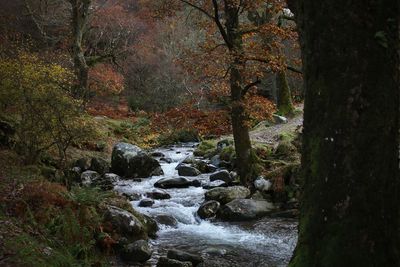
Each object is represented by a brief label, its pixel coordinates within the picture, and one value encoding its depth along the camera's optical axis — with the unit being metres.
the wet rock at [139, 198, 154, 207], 11.26
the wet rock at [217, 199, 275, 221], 10.41
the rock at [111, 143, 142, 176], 15.09
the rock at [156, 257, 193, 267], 7.05
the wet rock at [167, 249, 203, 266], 7.46
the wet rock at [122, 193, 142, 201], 11.83
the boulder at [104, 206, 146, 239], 8.28
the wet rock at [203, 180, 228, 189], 13.16
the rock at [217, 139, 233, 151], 18.14
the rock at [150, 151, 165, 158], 18.98
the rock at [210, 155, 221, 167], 16.19
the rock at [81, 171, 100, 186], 13.27
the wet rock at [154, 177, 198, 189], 13.35
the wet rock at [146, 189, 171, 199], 12.06
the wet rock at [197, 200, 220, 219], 10.58
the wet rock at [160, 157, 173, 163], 17.73
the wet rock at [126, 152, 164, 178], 14.97
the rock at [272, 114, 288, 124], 20.25
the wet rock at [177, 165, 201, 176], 14.87
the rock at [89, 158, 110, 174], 14.98
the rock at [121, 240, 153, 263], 7.54
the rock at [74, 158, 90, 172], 14.83
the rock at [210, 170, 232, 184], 13.77
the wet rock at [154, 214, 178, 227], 9.98
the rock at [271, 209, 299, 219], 10.58
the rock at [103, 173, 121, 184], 14.02
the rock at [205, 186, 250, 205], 11.47
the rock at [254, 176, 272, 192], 12.10
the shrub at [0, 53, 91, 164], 10.19
